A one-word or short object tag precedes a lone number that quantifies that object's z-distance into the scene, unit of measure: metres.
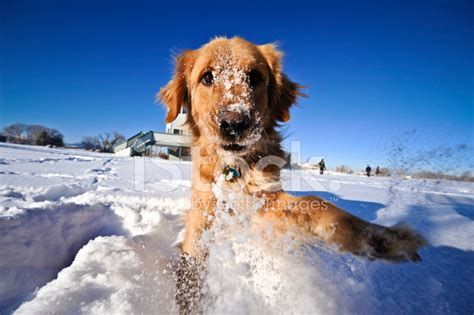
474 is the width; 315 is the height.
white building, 17.91
